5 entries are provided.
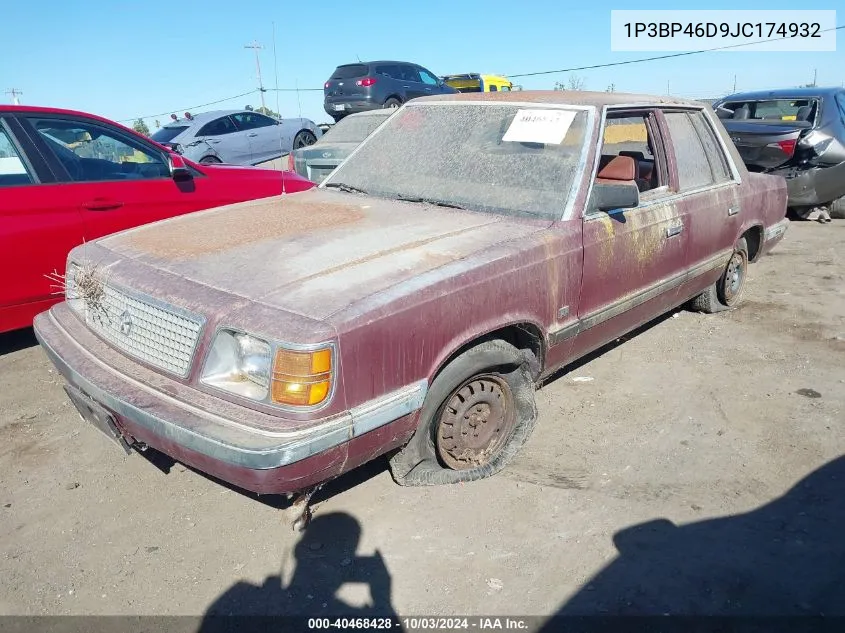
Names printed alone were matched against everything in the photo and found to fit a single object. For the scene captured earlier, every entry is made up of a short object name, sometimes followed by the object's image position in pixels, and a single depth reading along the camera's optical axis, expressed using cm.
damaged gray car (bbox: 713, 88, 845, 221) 716
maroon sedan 215
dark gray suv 1466
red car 392
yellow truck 2030
